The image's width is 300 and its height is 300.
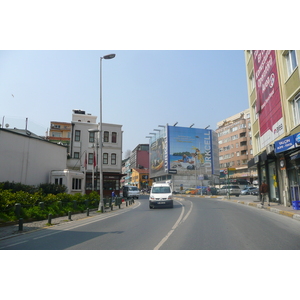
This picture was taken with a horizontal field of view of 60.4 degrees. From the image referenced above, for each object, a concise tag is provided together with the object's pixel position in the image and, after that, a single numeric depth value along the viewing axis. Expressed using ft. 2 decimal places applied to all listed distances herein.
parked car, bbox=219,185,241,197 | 143.25
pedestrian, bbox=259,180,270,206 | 63.72
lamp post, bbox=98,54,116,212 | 63.88
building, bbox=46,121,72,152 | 223.12
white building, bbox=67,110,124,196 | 133.90
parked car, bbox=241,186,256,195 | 163.57
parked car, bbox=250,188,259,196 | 154.51
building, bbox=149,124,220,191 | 251.19
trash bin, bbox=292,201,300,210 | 49.52
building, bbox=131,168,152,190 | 328.29
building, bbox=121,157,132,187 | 391.83
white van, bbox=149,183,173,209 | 66.28
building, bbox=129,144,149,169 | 372.01
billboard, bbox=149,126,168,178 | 262.67
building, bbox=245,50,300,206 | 54.34
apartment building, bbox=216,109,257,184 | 249.55
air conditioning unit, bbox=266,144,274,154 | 59.11
